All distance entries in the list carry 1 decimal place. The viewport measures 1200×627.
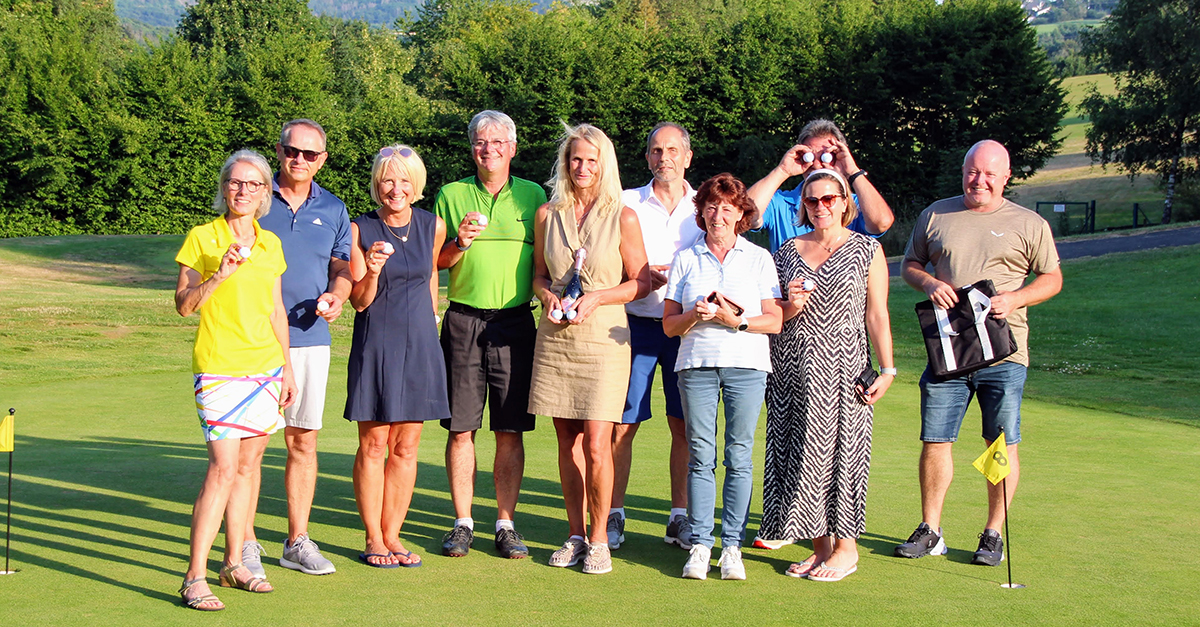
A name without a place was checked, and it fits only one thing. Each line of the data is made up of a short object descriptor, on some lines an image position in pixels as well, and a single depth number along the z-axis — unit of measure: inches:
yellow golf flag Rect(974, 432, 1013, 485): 180.2
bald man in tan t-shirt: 198.2
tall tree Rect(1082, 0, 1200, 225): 1369.3
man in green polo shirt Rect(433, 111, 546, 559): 196.1
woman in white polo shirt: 178.5
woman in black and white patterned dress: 182.9
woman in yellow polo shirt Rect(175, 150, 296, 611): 161.0
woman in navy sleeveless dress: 188.2
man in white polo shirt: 205.2
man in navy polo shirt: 184.2
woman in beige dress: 189.5
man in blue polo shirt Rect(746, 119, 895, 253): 203.5
